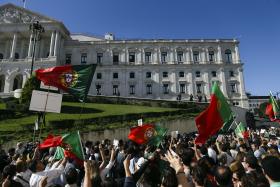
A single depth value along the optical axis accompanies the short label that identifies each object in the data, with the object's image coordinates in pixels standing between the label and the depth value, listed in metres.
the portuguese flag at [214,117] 5.13
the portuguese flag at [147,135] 5.71
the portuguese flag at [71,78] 5.66
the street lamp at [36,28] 17.53
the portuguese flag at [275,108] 9.54
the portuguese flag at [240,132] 7.93
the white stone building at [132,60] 36.50
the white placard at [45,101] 6.60
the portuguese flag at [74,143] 3.81
